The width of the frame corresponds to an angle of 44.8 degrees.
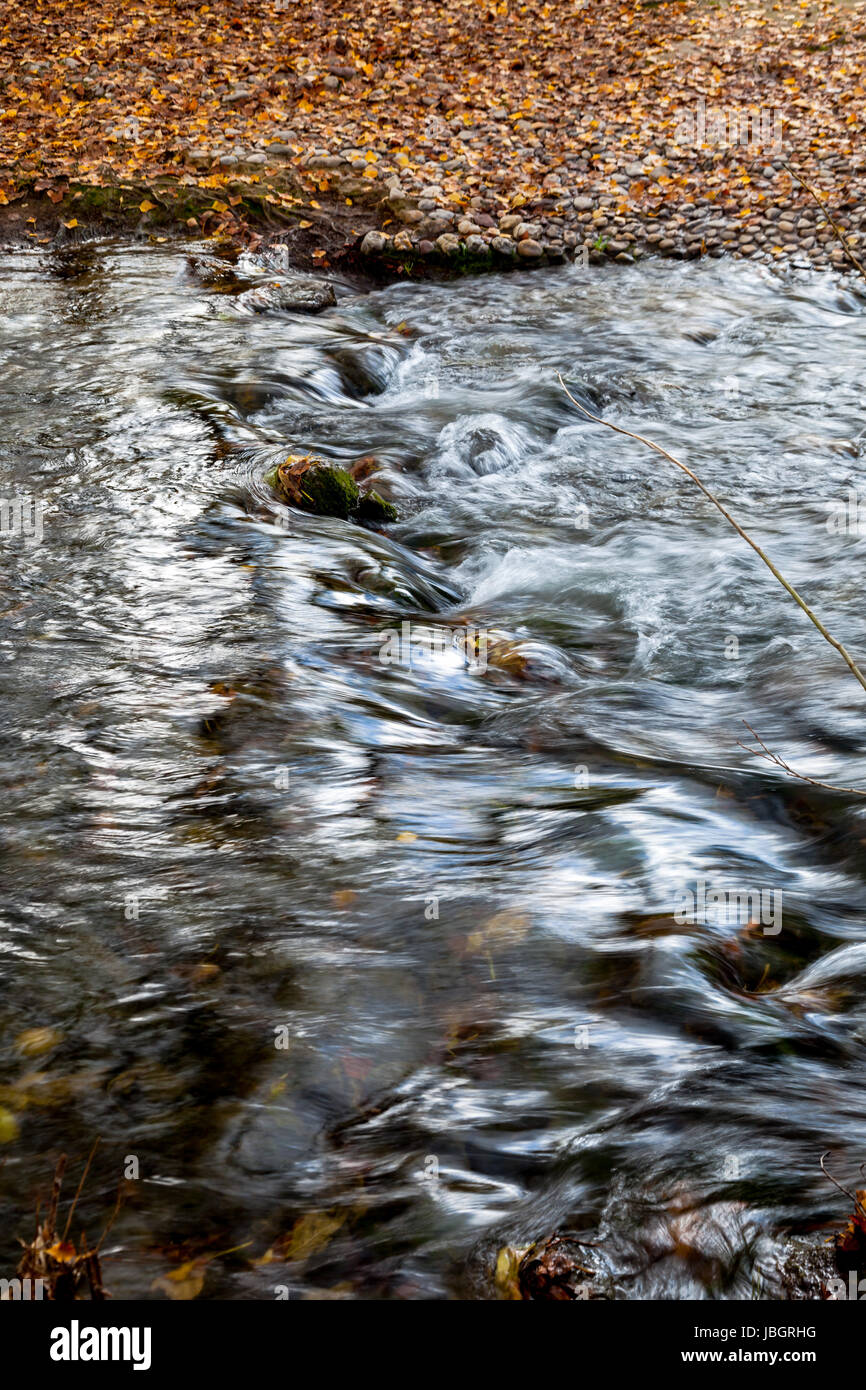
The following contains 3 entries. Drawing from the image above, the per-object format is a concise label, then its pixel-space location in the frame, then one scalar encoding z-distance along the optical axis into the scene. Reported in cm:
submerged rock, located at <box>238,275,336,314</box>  1043
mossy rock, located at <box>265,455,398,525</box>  682
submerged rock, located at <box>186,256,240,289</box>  1091
